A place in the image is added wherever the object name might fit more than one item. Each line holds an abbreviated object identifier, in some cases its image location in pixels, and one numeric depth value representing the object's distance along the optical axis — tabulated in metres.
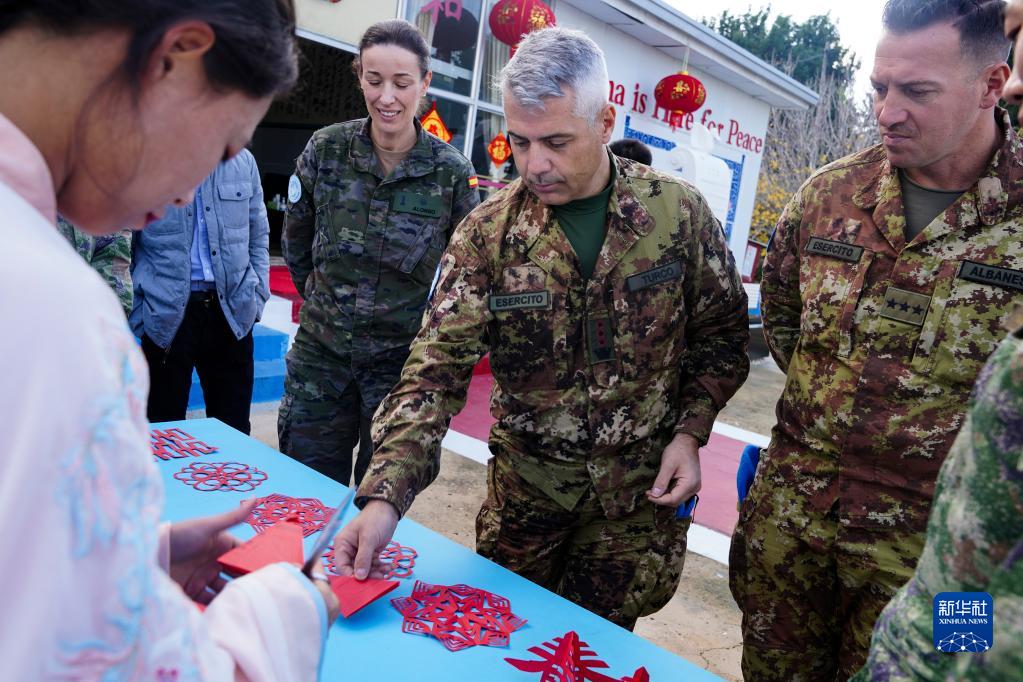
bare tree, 20.02
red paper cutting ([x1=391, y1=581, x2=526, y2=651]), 1.37
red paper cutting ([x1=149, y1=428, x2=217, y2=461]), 2.04
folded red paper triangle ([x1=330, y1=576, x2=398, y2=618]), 1.39
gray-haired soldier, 1.82
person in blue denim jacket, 3.03
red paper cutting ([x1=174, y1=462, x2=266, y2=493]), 1.88
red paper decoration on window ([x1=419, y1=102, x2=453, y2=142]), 6.80
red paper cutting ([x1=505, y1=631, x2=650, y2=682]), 1.27
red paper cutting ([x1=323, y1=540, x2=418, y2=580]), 1.57
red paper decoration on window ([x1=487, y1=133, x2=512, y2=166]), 8.13
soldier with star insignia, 1.67
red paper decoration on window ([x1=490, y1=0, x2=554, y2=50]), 7.15
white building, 7.31
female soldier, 2.86
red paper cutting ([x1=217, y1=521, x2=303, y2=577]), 1.15
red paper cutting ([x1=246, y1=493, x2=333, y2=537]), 1.71
